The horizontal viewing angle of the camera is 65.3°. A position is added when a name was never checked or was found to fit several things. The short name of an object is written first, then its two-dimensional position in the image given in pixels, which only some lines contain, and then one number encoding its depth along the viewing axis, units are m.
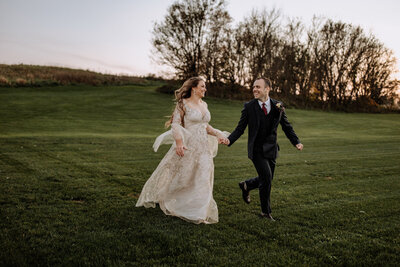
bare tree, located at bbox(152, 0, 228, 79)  35.78
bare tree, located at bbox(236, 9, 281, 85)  40.25
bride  5.46
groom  5.30
